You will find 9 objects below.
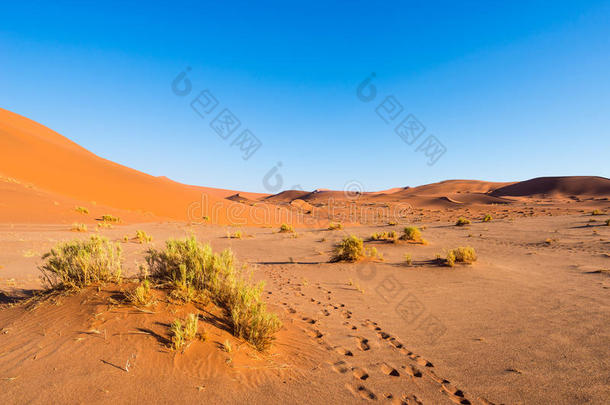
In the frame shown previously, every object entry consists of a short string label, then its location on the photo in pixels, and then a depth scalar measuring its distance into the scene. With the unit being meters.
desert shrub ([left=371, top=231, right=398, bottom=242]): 13.14
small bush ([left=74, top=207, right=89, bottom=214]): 17.88
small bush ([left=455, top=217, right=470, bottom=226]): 19.67
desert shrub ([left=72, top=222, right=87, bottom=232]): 13.26
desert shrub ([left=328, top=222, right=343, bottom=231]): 20.35
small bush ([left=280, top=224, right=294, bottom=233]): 19.03
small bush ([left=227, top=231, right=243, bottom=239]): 16.20
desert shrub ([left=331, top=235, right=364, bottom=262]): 9.38
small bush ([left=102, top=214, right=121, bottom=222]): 17.82
